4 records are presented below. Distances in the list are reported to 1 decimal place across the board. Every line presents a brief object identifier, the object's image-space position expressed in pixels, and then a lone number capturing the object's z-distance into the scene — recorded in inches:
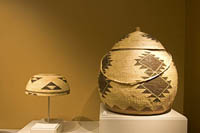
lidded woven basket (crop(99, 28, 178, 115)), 30.9
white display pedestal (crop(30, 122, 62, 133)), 36.8
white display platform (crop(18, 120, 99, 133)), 42.4
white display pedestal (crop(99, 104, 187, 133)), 31.1
